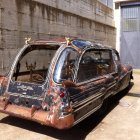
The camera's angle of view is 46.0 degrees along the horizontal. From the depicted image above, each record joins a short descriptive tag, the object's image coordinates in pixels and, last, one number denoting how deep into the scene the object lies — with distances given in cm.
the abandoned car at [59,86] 296
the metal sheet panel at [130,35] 1227
